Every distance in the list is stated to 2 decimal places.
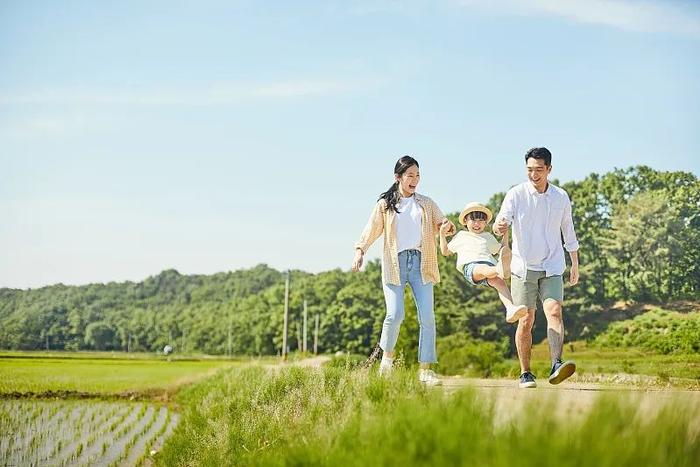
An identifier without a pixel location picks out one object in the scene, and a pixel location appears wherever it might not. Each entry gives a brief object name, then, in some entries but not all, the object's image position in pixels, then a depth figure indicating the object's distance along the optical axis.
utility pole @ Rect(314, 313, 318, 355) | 56.08
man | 6.64
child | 7.04
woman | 7.09
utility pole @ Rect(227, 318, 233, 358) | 80.86
